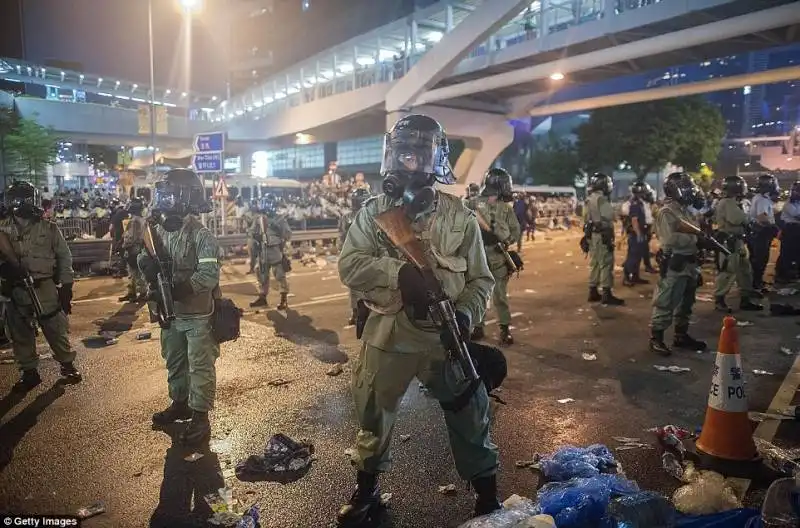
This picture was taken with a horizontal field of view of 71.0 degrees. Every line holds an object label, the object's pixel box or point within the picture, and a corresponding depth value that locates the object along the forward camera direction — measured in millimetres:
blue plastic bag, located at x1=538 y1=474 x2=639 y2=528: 2568
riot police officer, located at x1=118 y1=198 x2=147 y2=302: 9469
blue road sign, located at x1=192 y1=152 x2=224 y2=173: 13805
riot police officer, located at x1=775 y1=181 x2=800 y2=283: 10969
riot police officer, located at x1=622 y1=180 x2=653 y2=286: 11477
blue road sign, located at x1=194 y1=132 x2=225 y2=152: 13867
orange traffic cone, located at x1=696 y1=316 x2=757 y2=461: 3543
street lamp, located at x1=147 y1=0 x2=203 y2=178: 17525
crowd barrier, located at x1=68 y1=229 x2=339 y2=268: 12977
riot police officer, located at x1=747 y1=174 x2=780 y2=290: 10336
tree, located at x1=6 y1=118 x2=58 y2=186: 25109
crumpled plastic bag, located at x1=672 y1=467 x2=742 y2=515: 2930
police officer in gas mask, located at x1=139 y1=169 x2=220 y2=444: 4113
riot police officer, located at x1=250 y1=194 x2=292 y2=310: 9250
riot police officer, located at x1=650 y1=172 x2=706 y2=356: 6230
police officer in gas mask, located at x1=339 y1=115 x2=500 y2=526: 2857
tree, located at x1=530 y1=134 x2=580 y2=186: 41688
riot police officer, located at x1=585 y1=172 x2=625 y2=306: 9273
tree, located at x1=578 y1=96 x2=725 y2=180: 32781
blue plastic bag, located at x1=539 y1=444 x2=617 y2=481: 3369
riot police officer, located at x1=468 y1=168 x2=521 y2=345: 6820
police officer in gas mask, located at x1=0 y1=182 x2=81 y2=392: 5031
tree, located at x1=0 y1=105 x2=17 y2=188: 23562
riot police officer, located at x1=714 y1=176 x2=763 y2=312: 8617
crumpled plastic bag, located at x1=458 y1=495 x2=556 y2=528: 2562
